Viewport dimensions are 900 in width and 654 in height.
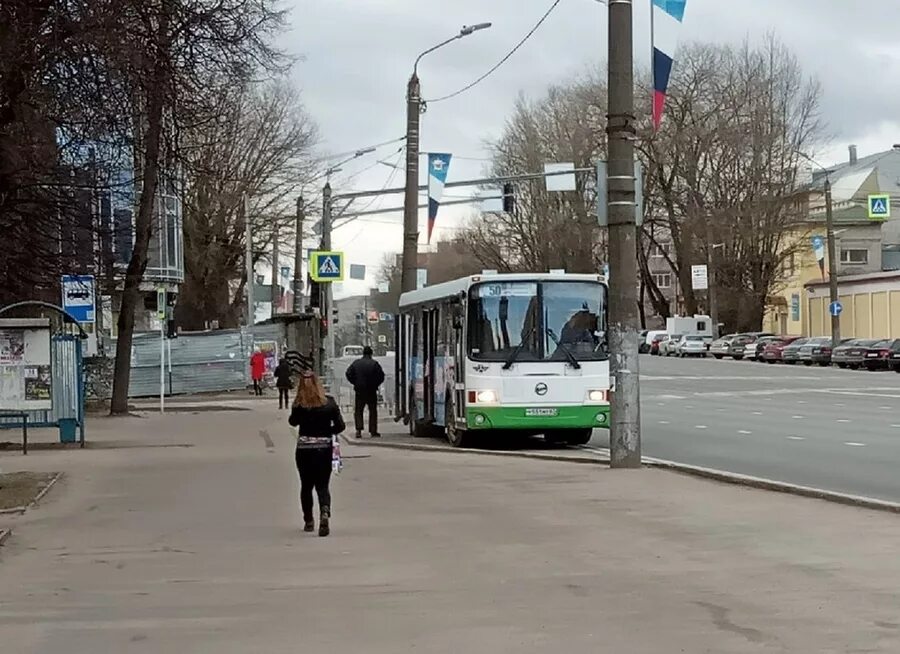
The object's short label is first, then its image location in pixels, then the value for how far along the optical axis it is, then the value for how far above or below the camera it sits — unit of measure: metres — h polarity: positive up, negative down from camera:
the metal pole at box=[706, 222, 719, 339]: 76.75 +3.44
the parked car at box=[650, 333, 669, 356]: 86.90 +0.39
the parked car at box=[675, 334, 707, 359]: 80.94 +0.11
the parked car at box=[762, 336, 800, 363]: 71.88 -0.05
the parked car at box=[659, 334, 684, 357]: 83.65 +0.18
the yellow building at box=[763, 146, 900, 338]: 76.25 +5.52
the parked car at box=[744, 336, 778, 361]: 73.94 -0.04
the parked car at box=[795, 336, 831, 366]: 68.56 +0.03
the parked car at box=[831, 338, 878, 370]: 62.61 -0.30
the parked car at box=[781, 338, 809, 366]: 70.19 -0.26
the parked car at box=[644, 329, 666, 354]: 89.00 +0.71
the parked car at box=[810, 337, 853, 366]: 67.19 -0.31
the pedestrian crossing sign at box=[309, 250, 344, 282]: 36.44 +2.23
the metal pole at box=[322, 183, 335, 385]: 38.32 +1.82
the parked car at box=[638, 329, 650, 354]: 90.31 +0.21
